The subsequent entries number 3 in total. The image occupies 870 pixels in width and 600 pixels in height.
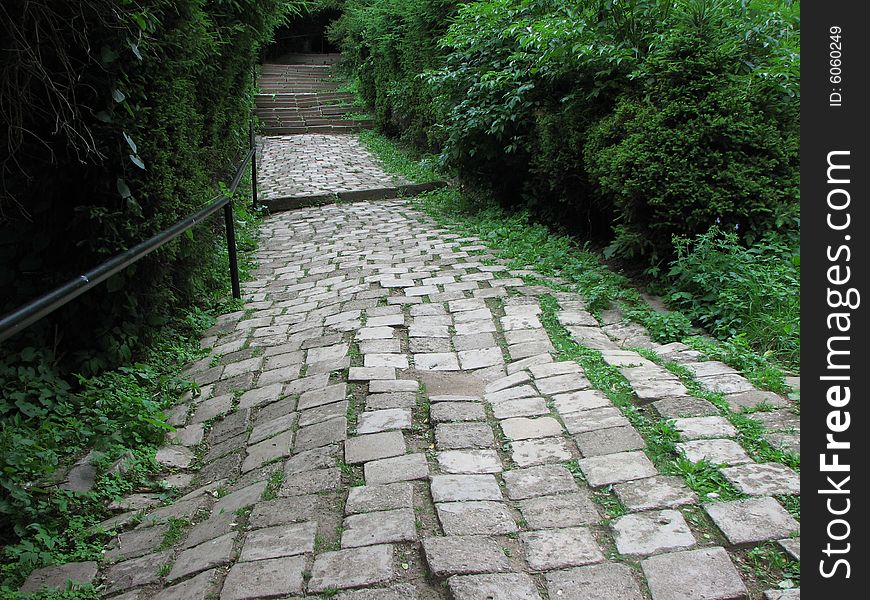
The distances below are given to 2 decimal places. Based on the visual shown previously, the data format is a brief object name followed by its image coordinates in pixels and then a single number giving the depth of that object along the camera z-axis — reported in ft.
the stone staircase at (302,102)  58.13
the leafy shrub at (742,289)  12.67
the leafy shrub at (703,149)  15.38
